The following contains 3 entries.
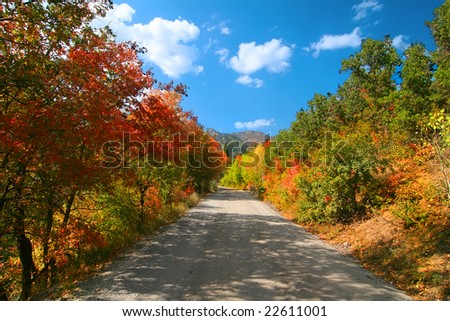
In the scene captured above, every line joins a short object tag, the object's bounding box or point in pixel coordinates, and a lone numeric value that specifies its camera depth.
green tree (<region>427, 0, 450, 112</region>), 15.51
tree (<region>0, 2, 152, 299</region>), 5.05
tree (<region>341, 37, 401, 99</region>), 24.66
